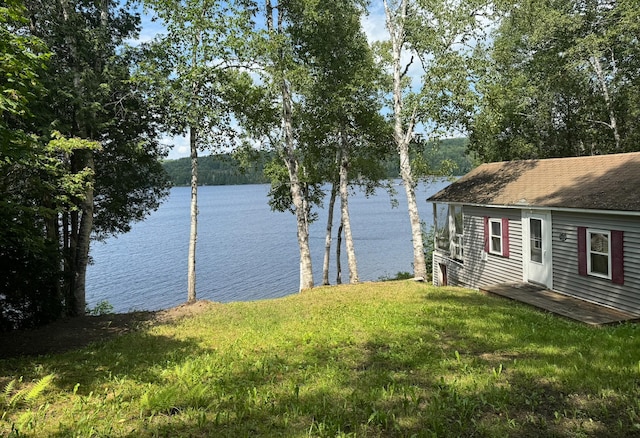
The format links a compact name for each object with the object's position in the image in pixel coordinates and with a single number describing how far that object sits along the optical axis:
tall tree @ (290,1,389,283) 19.17
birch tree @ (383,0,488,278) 17.30
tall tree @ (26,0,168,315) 14.44
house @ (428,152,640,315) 11.86
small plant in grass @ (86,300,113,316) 22.10
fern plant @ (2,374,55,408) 5.18
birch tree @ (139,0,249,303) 15.88
